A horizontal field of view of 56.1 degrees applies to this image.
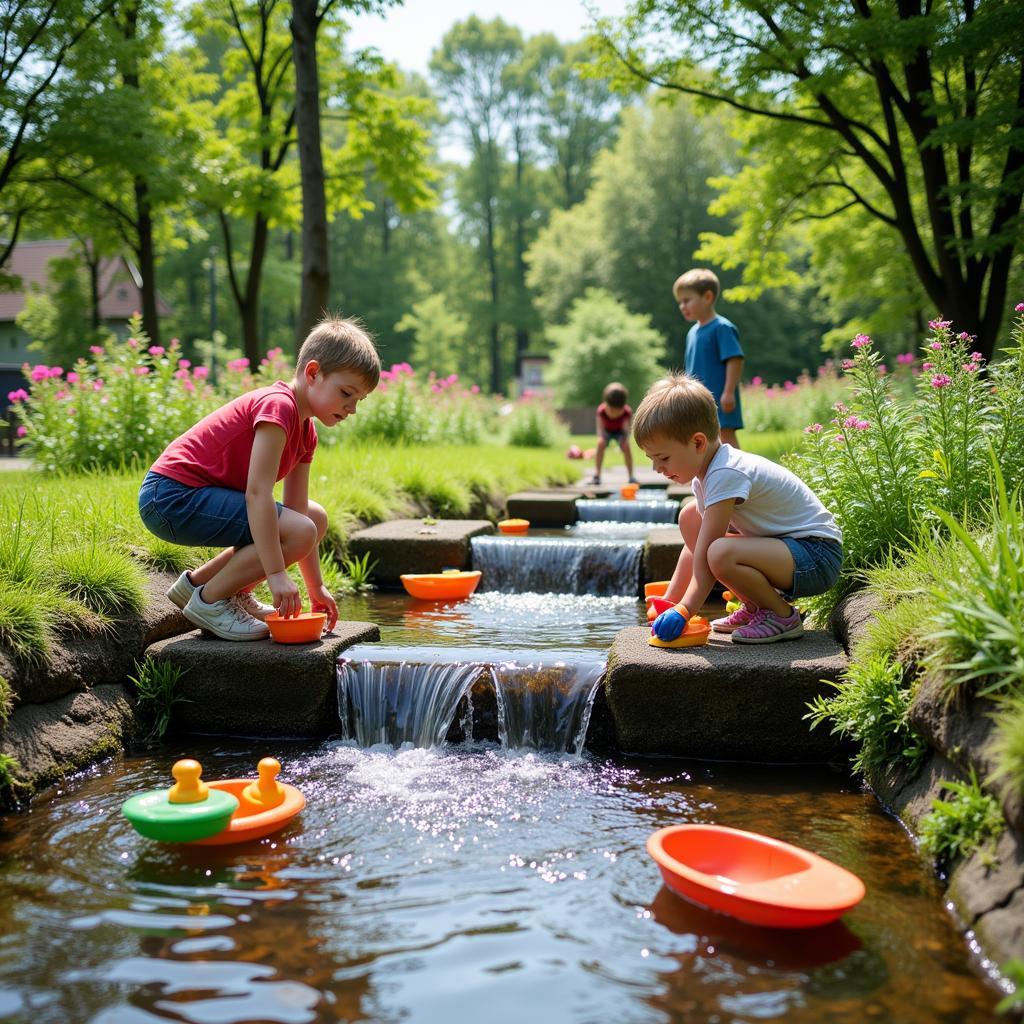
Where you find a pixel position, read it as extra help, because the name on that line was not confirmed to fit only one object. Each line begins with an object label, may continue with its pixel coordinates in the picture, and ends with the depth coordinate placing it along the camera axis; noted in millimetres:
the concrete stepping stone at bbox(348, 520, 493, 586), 6477
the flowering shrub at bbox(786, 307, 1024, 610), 4129
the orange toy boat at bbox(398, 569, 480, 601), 5910
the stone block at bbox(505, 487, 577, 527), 8906
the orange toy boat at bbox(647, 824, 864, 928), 2191
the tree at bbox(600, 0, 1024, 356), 9758
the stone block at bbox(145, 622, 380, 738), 3789
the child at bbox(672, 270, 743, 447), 6520
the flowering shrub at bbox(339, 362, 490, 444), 11539
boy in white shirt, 3635
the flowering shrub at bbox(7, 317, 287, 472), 8023
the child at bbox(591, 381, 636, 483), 12184
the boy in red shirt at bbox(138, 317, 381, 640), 3678
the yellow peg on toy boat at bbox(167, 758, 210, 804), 2678
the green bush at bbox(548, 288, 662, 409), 27922
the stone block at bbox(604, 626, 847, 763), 3461
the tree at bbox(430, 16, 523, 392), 49750
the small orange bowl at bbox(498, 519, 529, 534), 7824
